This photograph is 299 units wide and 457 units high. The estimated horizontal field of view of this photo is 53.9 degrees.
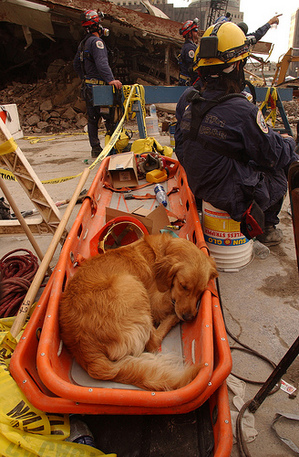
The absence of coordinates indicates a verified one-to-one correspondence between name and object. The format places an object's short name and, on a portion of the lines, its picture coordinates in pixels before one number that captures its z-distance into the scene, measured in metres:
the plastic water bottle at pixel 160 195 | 4.36
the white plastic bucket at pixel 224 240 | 3.34
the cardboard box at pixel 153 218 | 3.24
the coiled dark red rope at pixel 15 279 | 2.78
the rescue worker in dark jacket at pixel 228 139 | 2.86
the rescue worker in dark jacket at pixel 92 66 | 7.01
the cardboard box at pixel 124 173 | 4.83
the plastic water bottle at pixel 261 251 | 3.78
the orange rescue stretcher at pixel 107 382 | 1.45
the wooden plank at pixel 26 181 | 2.99
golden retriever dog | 1.75
